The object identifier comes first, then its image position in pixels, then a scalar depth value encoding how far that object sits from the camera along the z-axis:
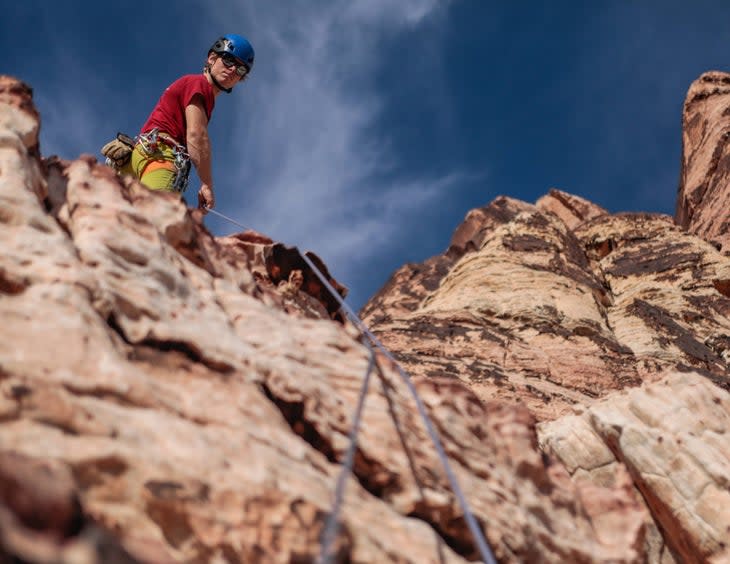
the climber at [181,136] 6.73
